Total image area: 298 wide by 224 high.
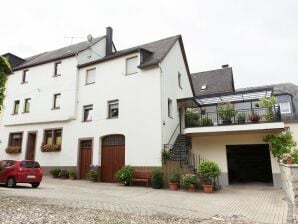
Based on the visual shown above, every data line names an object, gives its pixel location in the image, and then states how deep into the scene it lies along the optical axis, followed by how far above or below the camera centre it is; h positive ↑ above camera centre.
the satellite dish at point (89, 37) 22.88 +11.23
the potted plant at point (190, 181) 13.05 -0.78
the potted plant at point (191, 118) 16.34 +2.96
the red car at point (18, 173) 12.58 -0.29
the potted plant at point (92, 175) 16.64 -0.54
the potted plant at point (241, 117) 15.15 +2.76
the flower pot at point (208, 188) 12.77 -1.11
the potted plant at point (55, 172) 18.53 -0.36
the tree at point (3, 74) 8.64 +3.14
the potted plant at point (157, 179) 14.05 -0.71
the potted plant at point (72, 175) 17.83 -0.56
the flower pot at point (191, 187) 13.13 -1.11
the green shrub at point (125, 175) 14.82 -0.50
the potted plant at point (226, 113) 15.70 +3.15
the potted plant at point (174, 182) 13.70 -0.86
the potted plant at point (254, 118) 14.78 +2.66
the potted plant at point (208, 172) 12.80 -0.34
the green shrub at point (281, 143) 14.95 +1.22
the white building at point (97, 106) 16.20 +4.30
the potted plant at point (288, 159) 10.34 +0.21
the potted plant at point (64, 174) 18.22 -0.50
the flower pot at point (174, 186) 13.69 -1.07
